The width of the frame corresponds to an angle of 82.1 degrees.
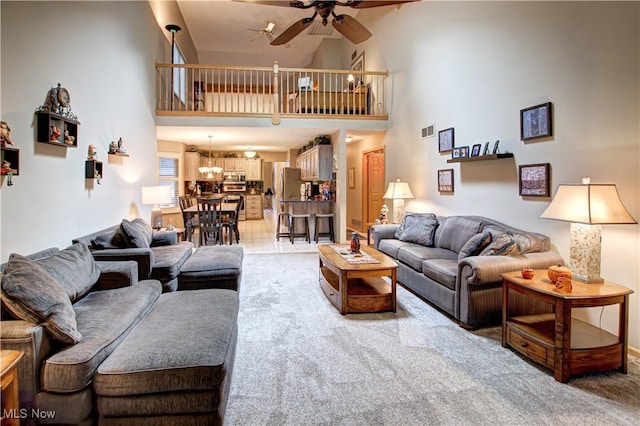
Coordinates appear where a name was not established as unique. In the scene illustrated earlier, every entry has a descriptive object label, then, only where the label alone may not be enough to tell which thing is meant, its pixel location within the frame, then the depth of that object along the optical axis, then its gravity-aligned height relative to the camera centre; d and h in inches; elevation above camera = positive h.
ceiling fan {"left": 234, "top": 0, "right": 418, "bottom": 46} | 152.5 +79.8
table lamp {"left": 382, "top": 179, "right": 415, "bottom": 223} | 234.9 +0.8
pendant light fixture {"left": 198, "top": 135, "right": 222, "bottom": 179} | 397.1 +27.3
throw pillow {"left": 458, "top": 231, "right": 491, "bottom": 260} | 138.9 -18.0
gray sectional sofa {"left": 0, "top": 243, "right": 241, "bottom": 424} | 67.1 -30.7
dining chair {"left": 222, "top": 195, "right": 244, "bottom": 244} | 285.7 -20.8
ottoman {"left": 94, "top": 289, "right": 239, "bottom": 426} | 67.4 -34.7
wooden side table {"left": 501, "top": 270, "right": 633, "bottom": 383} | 91.3 -37.8
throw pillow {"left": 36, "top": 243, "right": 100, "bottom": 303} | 93.1 -20.3
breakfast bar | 304.5 -10.2
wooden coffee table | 137.7 -37.8
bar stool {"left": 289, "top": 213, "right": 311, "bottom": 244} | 301.9 -24.4
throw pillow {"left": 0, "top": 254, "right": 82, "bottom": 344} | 71.5 -21.4
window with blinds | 357.7 +21.2
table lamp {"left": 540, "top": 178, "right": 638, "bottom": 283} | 98.6 -5.1
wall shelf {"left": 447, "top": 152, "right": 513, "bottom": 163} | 152.0 +17.4
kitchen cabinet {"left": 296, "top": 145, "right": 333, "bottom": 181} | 309.4 +28.8
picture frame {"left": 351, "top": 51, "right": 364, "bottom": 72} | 343.6 +128.2
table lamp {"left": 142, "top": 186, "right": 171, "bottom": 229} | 218.8 +0.0
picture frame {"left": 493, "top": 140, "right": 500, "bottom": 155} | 158.6 +21.0
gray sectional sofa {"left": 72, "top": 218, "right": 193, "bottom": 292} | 137.5 -22.1
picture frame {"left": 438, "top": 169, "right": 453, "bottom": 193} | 199.2 +8.9
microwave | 470.9 +24.7
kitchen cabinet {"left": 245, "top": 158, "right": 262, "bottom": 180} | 480.7 +34.9
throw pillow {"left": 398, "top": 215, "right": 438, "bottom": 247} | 185.5 -17.6
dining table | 279.1 -12.2
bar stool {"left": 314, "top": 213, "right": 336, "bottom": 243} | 306.0 -25.1
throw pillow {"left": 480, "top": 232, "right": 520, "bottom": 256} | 128.0 -17.7
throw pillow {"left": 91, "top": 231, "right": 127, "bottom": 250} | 143.3 -18.6
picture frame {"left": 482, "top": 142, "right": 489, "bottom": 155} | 164.4 +21.3
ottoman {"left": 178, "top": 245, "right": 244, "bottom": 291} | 146.3 -31.7
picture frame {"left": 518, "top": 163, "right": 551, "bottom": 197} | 134.8 +6.4
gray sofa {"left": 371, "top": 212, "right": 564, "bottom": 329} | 121.6 -25.3
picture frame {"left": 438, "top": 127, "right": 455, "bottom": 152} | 195.6 +31.1
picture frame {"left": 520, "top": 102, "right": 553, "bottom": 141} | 133.0 +28.4
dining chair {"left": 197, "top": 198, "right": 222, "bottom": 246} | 267.6 -16.0
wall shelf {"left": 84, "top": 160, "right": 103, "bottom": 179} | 150.5 +10.6
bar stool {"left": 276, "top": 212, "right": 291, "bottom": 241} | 315.0 -24.4
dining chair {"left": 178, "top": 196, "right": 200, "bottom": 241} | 279.6 -19.3
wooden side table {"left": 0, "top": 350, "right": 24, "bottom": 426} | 56.4 -30.6
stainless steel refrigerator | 356.2 +11.5
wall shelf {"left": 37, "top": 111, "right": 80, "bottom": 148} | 115.8 +22.3
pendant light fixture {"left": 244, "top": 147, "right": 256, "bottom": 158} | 455.8 +53.1
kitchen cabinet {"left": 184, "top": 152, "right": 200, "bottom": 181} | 395.9 +32.5
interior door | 345.4 +11.4
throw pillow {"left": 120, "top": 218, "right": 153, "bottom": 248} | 153.0 -16.8
